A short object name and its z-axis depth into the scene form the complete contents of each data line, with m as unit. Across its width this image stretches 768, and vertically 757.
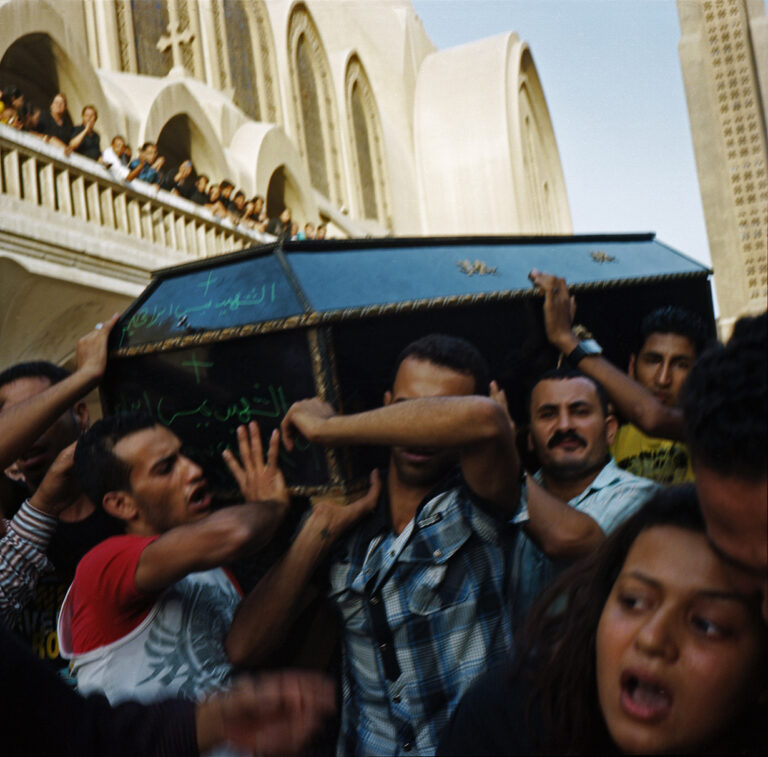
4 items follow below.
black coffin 1.81
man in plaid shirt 1.58
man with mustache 1.70
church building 6.64
